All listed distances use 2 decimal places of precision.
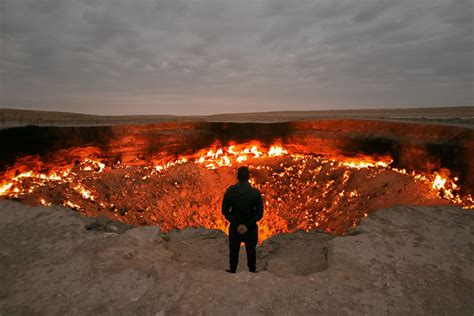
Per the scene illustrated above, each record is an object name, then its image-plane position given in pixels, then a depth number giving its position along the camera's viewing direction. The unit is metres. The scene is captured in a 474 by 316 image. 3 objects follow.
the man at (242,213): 4.46
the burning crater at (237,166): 9.52
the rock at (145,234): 5.37
